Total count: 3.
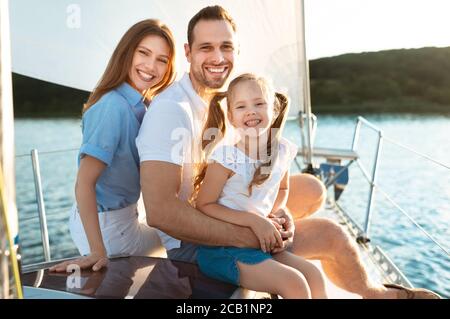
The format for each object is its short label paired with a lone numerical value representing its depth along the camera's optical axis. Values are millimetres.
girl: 991
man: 1029
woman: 1076
